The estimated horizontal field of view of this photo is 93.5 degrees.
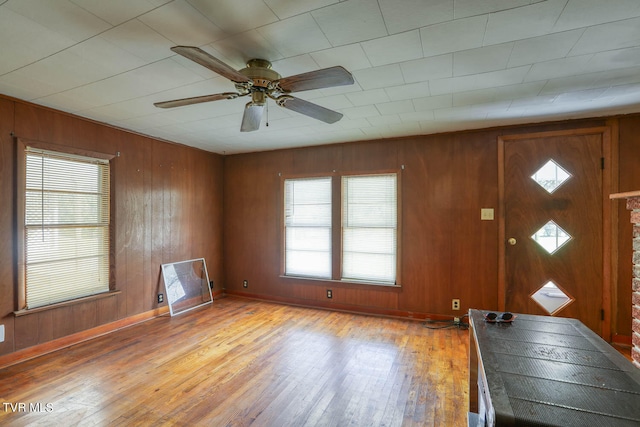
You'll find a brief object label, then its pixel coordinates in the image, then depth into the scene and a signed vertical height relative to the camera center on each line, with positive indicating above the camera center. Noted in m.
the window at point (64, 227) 2.94 -0.14
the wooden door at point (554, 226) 3.29 -0.14
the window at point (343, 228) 4.19 -0.21
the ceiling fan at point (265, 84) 1.61 +0.79
